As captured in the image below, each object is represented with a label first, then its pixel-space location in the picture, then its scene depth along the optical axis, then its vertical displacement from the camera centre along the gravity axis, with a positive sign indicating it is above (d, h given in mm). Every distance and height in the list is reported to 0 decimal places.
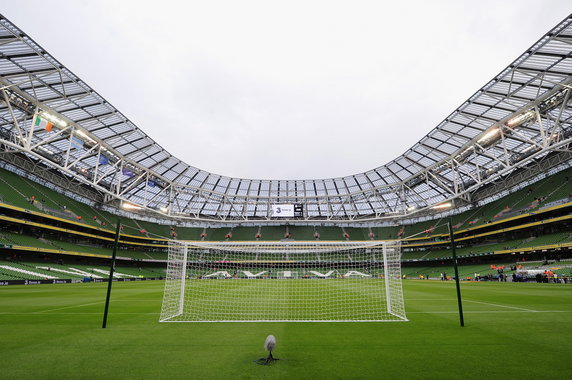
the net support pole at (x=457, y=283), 7283 -753
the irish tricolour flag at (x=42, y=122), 23428 +11449
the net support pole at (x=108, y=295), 7152 -1111
